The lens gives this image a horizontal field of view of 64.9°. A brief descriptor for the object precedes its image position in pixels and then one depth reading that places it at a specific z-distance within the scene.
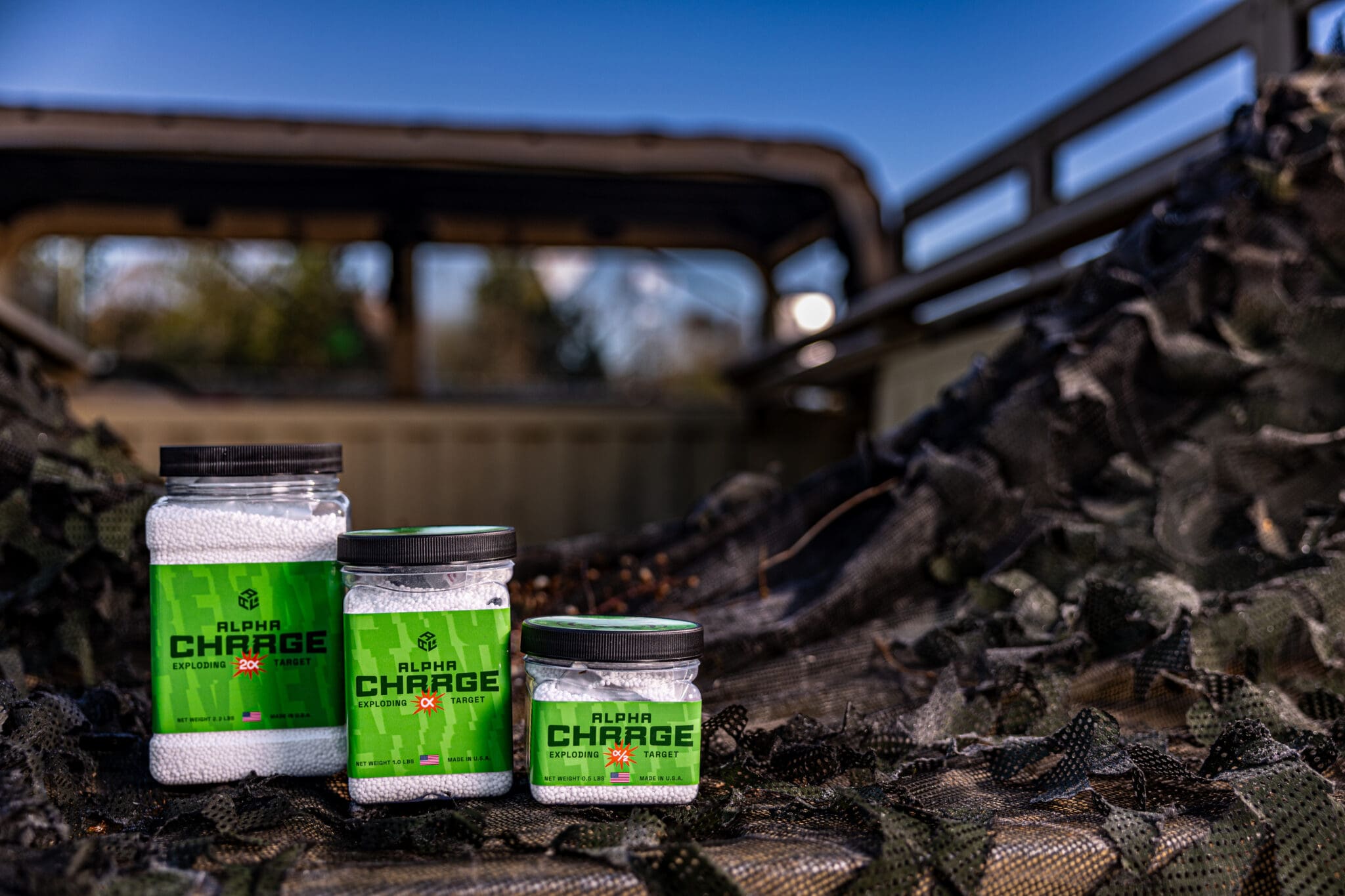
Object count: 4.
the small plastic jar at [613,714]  0.61
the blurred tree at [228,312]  13.73
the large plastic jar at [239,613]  0.66
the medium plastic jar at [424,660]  0.62
